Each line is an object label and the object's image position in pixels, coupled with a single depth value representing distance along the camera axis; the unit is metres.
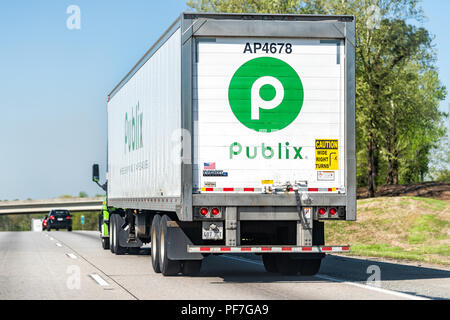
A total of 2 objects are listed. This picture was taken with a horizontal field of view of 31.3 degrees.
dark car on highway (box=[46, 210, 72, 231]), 60.34
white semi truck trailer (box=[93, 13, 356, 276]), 13.95
